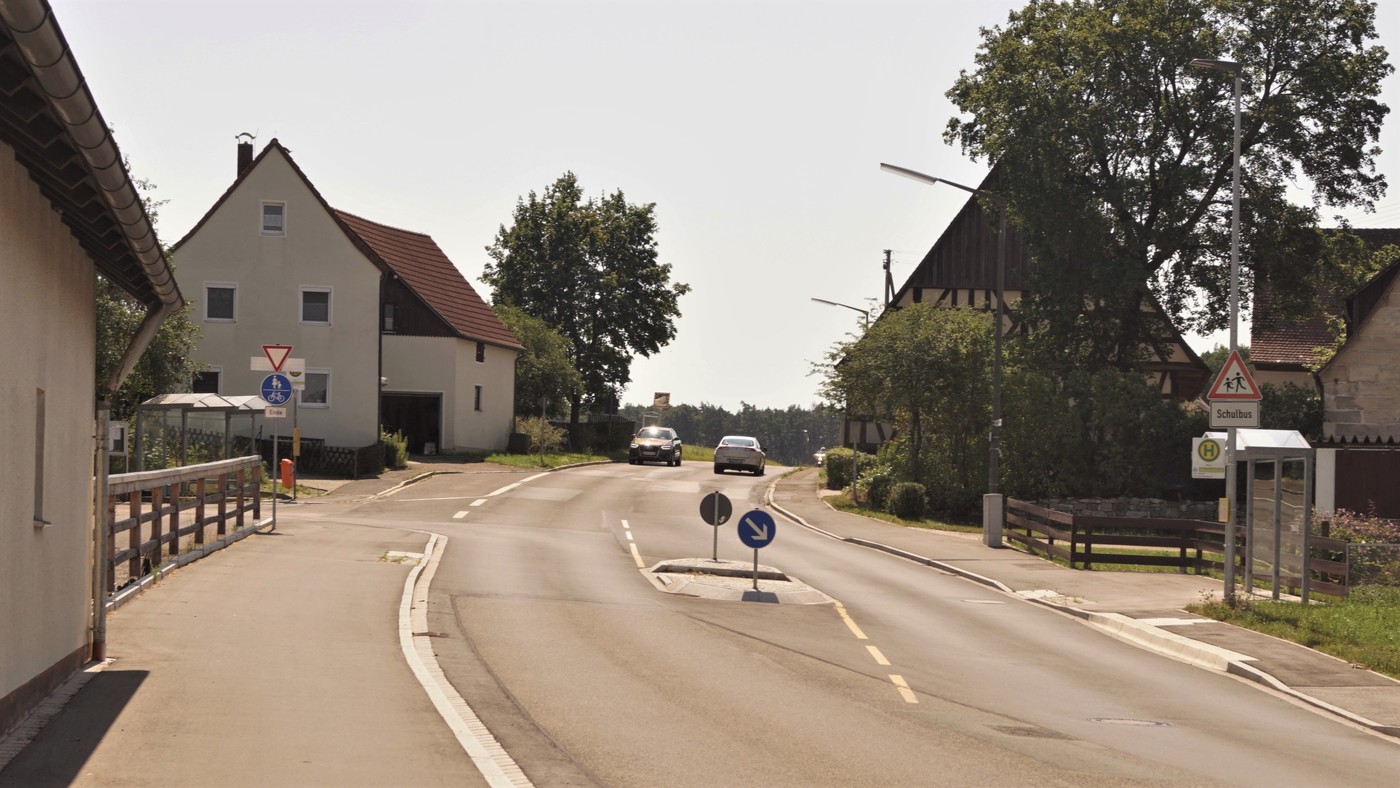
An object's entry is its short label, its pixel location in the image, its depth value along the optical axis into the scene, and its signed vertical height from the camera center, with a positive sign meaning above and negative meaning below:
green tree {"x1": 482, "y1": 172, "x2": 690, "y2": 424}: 85.94 +7.24
